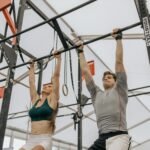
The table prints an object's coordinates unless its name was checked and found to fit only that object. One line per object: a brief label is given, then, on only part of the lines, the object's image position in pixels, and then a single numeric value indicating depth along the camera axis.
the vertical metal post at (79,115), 3.87
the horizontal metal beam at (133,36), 5.07
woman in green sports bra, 2.52
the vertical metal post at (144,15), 2.16
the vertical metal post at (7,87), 2.60
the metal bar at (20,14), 3.33
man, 2.07
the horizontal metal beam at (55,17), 2.56
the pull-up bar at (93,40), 2.38
